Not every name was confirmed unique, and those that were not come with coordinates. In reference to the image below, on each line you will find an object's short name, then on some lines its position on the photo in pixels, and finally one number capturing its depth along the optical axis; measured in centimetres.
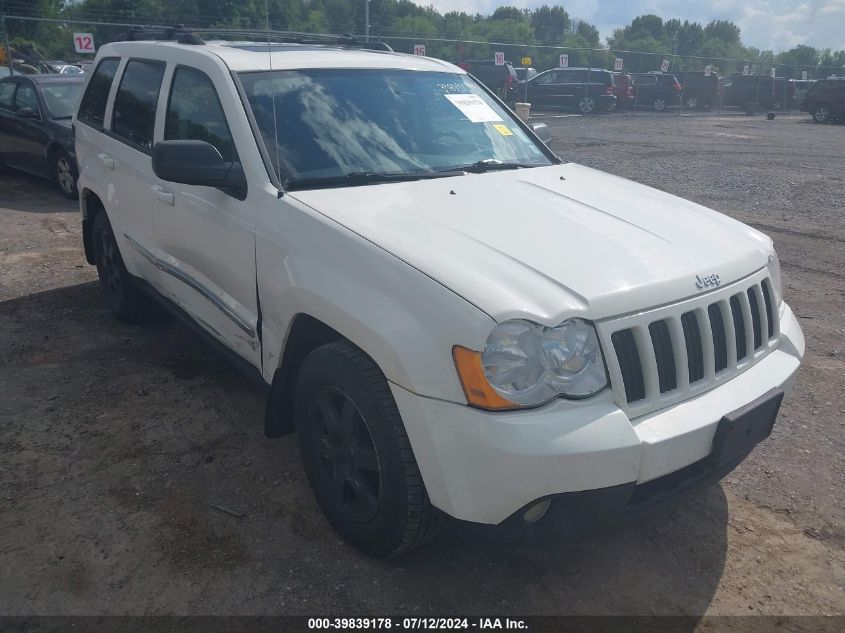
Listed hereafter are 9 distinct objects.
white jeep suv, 231
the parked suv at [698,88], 3228
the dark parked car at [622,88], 2884
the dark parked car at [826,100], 2653
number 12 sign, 2106
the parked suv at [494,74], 2731
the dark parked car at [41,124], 955
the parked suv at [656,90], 3084
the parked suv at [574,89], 2816
